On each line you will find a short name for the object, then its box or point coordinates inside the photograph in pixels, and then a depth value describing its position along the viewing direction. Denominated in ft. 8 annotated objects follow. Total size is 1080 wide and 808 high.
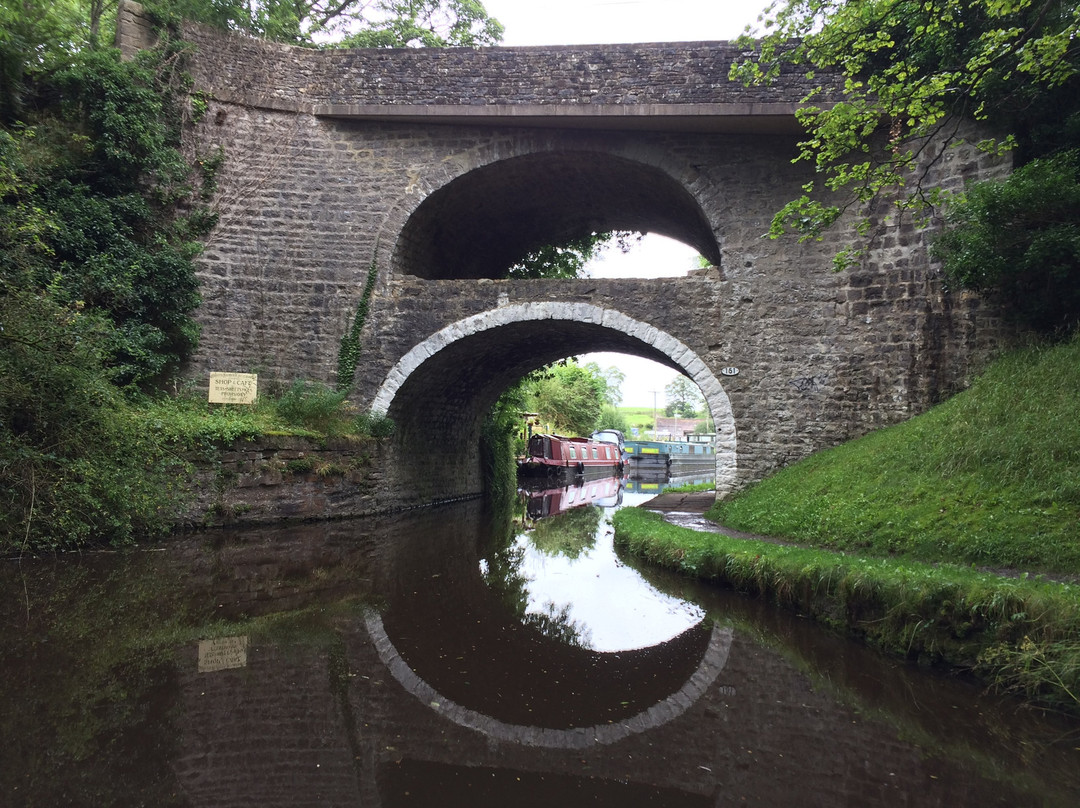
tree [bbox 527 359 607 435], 118.62
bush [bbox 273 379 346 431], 34.19
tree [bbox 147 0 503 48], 45.19
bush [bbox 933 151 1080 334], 25.90
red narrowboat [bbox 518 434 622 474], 78.33
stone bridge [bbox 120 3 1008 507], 33.17
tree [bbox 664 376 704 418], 334.03
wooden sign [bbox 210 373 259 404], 33.24
